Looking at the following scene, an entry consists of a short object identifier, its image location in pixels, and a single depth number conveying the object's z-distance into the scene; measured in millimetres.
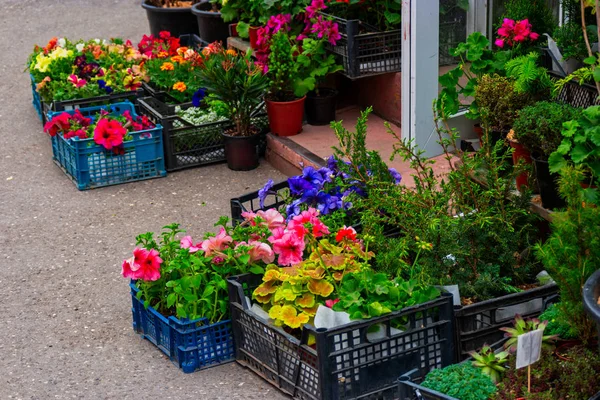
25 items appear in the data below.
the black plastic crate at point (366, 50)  7250
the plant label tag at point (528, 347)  3625
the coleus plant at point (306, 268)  4418
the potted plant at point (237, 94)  7047
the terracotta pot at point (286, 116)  7395
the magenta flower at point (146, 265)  4762
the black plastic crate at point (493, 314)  4367
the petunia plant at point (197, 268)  4695
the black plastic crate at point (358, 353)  4148
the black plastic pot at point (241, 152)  7312
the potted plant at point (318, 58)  7320
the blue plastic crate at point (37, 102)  8606
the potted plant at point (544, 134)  4742
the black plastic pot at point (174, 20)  10047
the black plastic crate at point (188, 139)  7301
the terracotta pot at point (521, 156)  5168
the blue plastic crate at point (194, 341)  4695
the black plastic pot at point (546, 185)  4934
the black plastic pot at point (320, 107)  7684
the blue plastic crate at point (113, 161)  7082
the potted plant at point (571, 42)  5586
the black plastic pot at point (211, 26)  9281
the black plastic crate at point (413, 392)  3770
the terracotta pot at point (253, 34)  8219
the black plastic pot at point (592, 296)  3402
